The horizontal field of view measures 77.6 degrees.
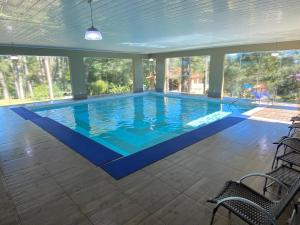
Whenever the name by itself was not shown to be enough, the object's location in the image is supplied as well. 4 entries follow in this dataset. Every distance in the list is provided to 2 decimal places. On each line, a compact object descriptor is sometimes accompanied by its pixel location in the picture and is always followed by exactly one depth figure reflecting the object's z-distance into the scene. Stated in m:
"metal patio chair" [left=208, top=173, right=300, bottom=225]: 1.47
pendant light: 3.15
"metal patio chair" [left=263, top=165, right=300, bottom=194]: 2.00
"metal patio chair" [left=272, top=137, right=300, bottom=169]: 2.40
